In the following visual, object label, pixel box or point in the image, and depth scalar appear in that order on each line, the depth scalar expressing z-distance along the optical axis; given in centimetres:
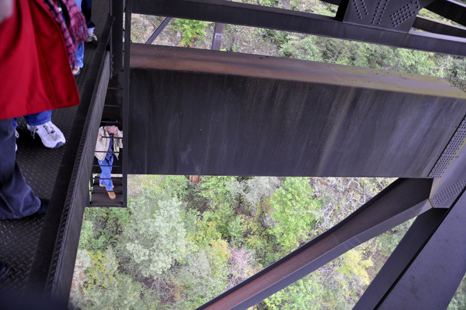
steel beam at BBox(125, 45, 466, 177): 328
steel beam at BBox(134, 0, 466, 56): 298
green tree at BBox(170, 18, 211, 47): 2021
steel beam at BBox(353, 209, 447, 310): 289
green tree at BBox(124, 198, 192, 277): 1805
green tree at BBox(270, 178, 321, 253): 1872
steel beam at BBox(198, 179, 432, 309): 374
